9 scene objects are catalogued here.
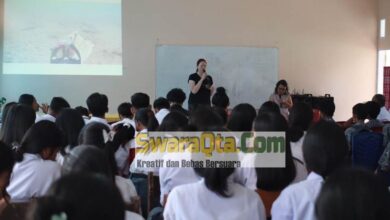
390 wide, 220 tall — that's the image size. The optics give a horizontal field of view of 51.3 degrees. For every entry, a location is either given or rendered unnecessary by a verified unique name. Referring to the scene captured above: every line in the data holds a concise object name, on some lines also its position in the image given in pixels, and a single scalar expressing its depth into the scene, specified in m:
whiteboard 6.62
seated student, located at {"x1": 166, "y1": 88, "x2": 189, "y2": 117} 4.15
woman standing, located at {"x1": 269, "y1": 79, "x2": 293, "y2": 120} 6.14
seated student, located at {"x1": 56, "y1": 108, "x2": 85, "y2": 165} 2.76
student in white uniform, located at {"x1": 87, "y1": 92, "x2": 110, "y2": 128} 3.37
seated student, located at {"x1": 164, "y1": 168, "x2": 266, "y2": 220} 1.52
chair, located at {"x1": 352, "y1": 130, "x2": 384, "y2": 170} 3.44
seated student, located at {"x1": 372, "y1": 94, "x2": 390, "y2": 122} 5.27
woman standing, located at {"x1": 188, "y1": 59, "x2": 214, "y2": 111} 5.45
